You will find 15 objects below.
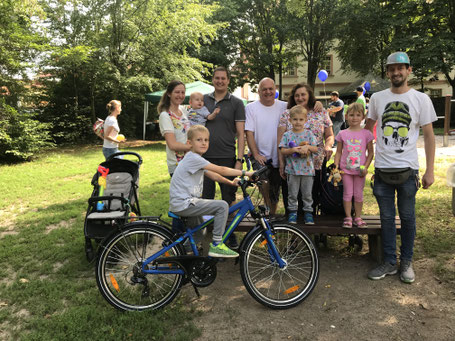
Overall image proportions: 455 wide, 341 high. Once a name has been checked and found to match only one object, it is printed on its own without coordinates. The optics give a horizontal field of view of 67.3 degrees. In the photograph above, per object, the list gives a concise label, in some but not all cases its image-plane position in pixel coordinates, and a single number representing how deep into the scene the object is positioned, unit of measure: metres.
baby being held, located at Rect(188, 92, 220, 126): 4.24
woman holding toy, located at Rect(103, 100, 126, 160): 6.58
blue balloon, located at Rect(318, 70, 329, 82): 13.91
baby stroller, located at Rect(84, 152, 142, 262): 4.29
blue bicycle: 3.28
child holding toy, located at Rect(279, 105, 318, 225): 3.91
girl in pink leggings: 4.02
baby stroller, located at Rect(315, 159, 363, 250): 4.36
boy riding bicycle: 3.28
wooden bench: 3.98
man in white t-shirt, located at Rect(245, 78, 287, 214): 4.36
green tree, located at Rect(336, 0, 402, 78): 24.48
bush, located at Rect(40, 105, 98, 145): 18.58
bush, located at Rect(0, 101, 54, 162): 12.82
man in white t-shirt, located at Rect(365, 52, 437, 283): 3.55
